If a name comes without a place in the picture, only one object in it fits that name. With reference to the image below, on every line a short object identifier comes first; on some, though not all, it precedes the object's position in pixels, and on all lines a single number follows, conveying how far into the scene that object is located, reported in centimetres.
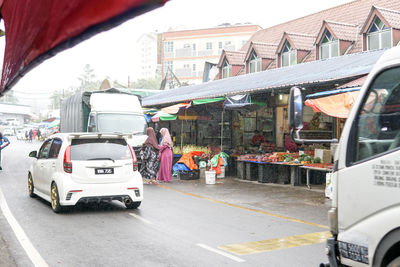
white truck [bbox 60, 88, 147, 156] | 1762
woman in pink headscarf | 1591
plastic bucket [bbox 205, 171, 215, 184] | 1527
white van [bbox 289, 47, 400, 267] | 337
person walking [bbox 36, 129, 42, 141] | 5894
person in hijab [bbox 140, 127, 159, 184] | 1542
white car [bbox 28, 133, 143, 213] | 890
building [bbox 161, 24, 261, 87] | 5359
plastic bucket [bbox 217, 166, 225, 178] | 1716
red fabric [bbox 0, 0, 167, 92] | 108
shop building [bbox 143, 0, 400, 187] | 1438
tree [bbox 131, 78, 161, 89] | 7075
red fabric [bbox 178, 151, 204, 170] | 1678
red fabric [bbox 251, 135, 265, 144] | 1981
